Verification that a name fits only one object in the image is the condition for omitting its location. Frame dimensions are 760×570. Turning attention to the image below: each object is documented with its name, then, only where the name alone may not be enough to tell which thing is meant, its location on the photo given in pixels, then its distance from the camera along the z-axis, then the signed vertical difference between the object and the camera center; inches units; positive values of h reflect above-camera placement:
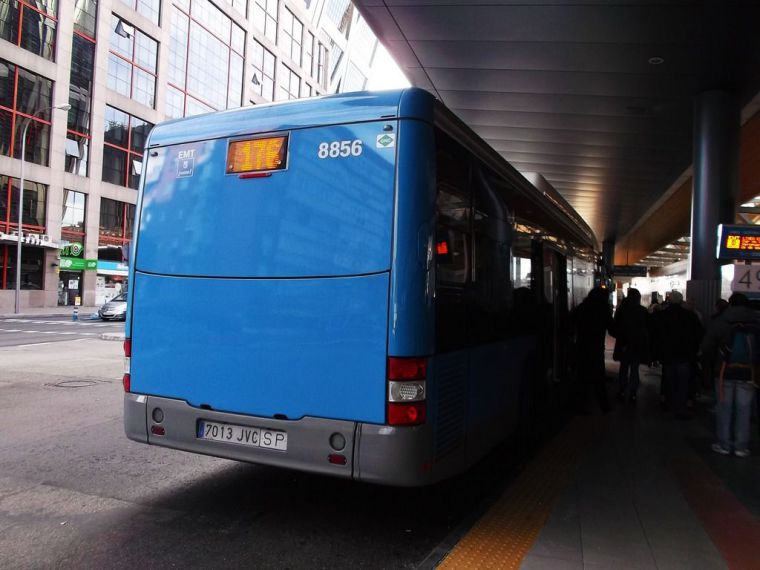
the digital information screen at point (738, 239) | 394.9 +46.2
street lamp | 1253.9 +174.2
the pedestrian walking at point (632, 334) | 363.3 -20.3
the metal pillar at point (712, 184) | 427.8 +90.8
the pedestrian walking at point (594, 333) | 335.6 -19.8
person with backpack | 236.1 -24.0
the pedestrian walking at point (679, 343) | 324.2 -22.2
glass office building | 1385.3 +447.4
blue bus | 143.7 -1.3
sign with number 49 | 369.7 +18.5
